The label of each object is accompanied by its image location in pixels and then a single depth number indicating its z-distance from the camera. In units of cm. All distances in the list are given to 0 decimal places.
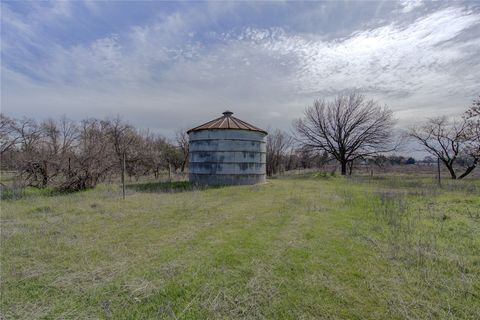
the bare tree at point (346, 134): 2562
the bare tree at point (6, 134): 1673
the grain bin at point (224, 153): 1468
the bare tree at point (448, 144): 2086
